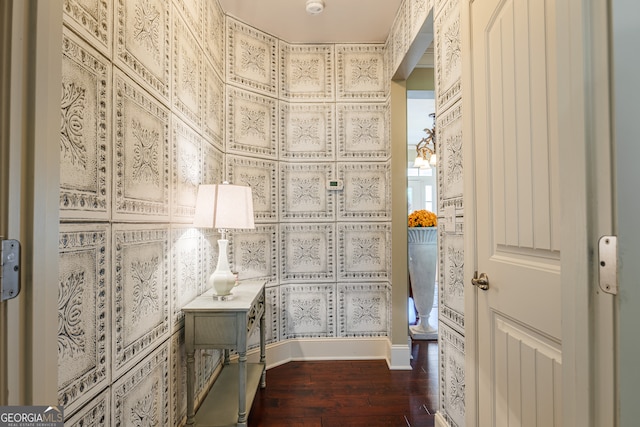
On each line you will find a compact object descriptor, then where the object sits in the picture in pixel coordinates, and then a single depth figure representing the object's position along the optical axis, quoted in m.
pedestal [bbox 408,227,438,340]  3.35
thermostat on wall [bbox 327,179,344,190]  2.91
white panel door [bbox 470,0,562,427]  0.89
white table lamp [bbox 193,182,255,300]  1.73
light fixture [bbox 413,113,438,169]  3.85
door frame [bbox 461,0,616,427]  0.51
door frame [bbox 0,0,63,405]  0.55
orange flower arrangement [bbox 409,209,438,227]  3.37
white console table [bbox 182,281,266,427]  1.63
